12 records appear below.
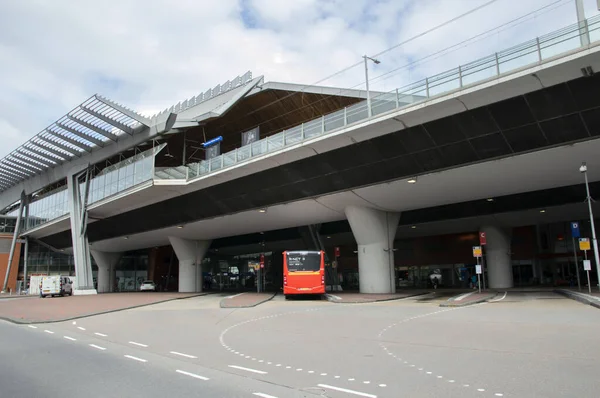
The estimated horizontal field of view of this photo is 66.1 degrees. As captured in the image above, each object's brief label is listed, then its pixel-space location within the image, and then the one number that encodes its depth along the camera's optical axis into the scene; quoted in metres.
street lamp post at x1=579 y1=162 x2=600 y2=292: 19.01
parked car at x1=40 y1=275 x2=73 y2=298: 39.50
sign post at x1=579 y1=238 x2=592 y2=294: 22.33
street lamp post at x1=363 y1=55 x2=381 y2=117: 22.20
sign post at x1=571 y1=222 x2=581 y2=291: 25.51
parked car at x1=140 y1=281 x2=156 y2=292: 56.75
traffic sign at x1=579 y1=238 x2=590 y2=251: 22.33
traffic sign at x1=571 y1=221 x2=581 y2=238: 25.51
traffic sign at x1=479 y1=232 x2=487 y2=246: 30.88
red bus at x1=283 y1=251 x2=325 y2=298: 28.58
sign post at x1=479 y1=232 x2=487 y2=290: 30.67
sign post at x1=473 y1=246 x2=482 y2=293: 26.39
